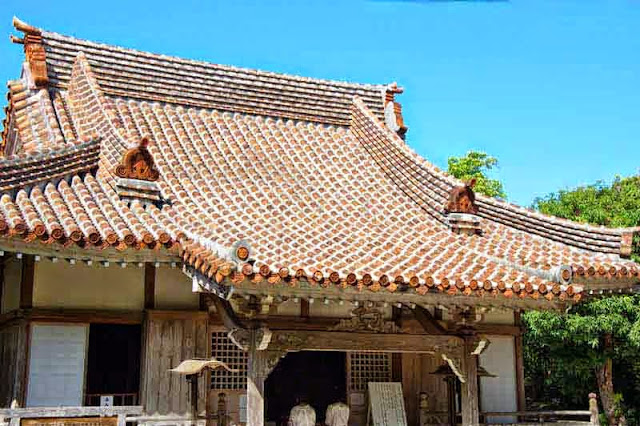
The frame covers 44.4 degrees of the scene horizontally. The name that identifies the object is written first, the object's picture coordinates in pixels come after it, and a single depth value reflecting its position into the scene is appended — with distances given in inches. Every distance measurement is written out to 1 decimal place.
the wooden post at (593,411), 428.8
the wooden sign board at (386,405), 438.3
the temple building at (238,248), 343.3
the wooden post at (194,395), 372.8
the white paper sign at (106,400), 386.0
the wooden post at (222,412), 377.4
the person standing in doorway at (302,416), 414.3
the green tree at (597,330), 681.6
